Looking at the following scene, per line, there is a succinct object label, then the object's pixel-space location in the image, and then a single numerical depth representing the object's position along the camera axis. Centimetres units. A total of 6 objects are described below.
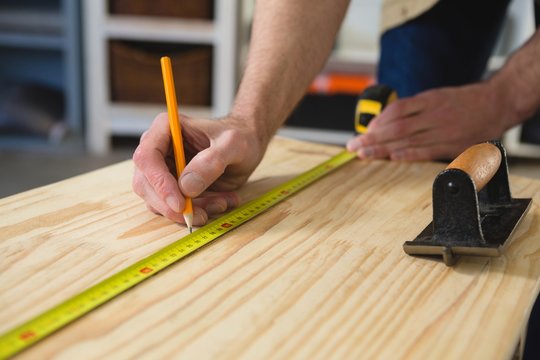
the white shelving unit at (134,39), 305
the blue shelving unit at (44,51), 326
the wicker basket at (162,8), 303
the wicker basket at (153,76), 307
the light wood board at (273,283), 53
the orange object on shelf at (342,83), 332
